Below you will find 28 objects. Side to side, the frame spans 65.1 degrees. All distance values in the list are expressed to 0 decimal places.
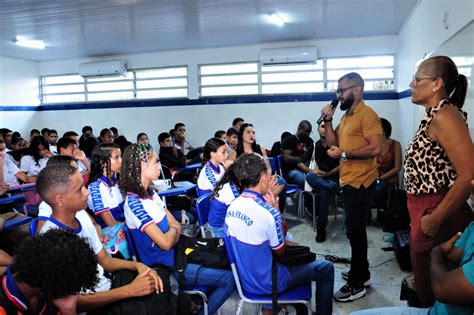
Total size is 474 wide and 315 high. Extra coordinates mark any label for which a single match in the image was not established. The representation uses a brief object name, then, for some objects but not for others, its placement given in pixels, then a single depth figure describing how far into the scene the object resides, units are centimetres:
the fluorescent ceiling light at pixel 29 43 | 722
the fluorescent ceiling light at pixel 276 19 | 583
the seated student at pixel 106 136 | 724
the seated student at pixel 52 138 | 818
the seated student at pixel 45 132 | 850
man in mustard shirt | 274
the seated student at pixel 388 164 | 493
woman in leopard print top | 175
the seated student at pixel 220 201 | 290
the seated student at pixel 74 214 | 179
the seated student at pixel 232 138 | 636
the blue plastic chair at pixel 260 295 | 201
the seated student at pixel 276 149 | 715
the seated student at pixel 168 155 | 630
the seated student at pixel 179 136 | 778
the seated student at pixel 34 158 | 520
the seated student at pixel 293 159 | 552
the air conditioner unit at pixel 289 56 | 770
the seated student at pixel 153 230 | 200
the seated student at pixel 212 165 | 359
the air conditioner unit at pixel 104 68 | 897
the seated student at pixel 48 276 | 125
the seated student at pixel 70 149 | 438
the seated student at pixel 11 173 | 480
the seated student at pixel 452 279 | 127
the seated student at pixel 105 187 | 282
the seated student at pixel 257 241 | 195
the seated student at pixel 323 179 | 440
